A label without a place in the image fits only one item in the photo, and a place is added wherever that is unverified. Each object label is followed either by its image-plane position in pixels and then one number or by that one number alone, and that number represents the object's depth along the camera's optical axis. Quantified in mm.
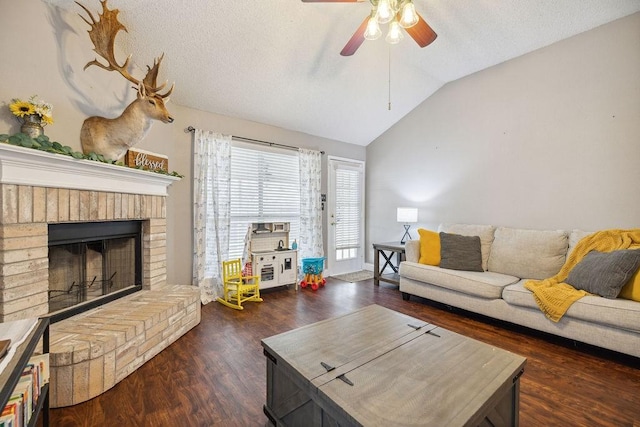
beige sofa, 2092
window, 3764
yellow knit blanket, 2295
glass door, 4762
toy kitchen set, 3705
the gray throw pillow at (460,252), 3213
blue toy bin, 4105
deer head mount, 2193
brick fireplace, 1626
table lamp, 4086
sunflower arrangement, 1774
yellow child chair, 3332
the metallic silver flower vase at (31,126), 1825
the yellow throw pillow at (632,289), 2145
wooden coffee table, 1024
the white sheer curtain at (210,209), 3408
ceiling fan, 1819
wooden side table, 3977
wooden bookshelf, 840
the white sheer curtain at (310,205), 4328
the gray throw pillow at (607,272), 2186
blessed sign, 2596
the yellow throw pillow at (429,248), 3414
